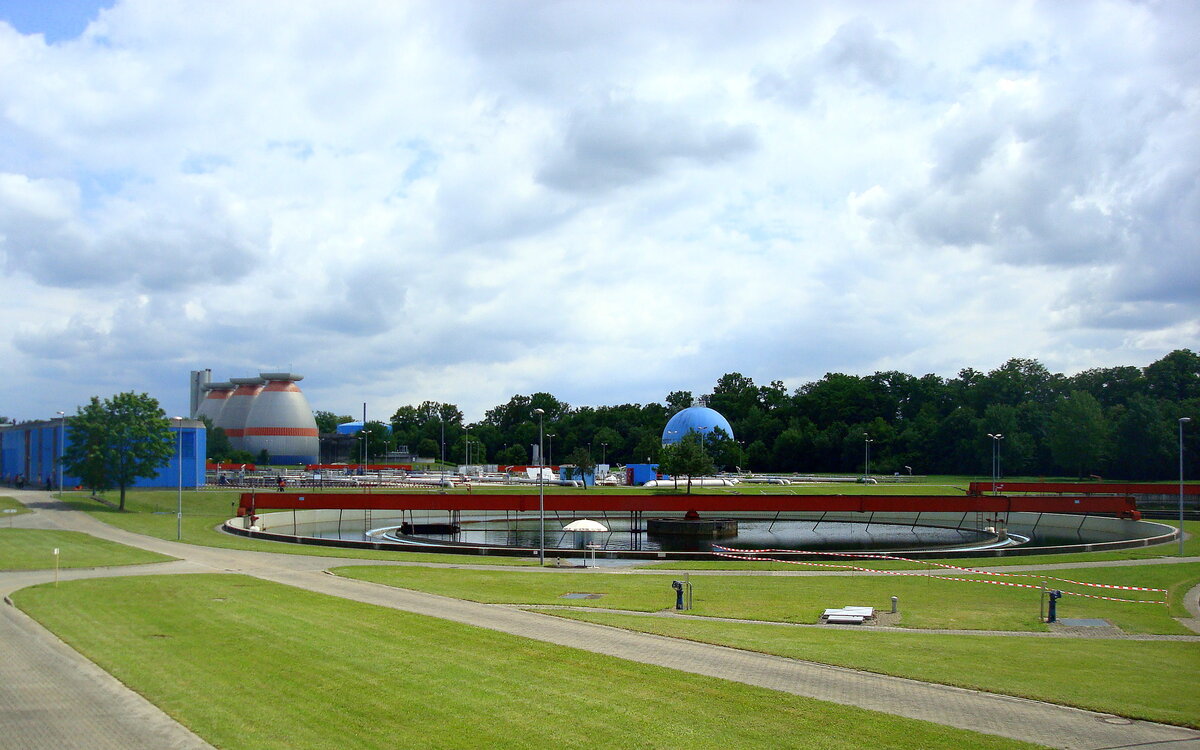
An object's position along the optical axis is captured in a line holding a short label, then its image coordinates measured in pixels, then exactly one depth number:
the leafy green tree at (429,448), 165.62
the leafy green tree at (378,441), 175.00
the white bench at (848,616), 21.69
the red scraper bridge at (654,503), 53.69
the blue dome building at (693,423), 140.12
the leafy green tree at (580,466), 101.59
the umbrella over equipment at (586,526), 39.22
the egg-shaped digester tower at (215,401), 158.95
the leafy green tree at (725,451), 125.69
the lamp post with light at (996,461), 99.12
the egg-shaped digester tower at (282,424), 152.62
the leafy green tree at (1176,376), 117.06
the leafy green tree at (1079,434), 105.62
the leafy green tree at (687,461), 82.56
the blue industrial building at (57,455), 75.44
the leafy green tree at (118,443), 63.06
